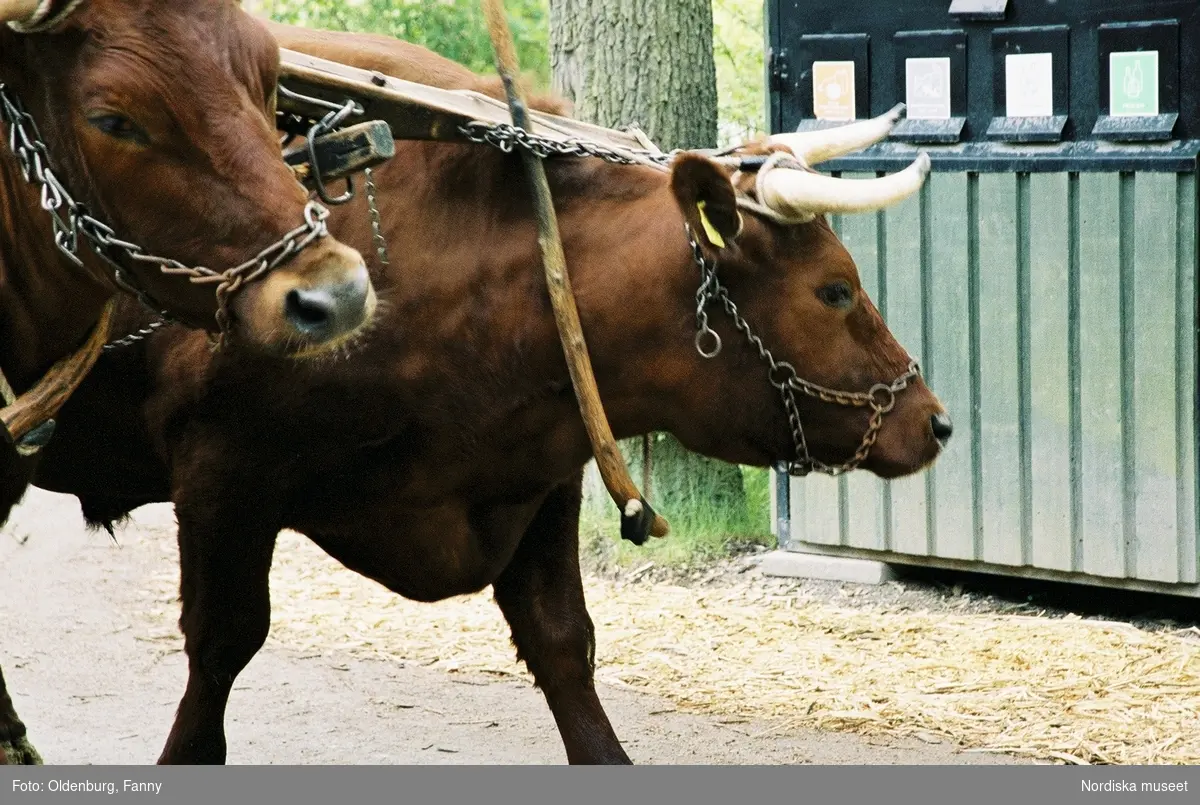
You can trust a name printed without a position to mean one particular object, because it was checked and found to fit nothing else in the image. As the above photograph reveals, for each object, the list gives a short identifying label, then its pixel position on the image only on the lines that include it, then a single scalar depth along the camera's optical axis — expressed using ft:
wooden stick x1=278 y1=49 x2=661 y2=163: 27.53
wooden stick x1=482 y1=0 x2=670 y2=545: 27.55
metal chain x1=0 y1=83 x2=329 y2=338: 21.18
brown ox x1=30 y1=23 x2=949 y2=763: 28.04
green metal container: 40.98
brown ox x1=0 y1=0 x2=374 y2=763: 20.97
